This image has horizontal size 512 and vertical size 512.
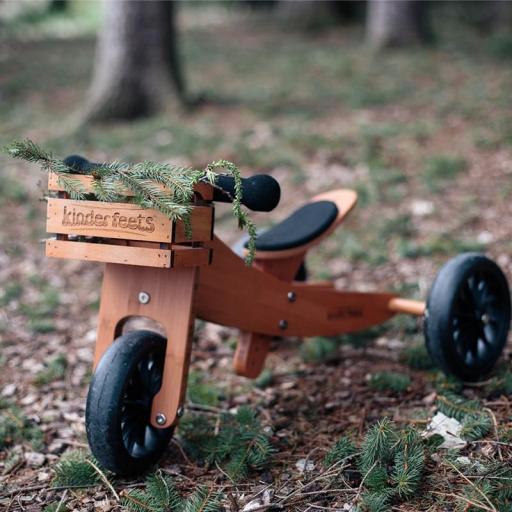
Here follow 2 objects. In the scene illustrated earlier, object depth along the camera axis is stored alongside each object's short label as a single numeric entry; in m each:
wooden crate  2.77
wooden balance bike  2.79
